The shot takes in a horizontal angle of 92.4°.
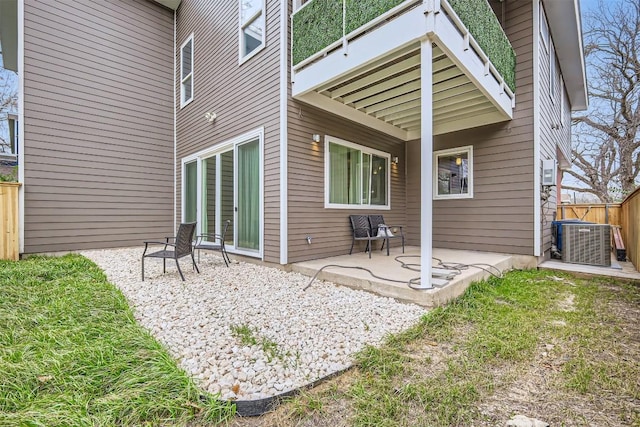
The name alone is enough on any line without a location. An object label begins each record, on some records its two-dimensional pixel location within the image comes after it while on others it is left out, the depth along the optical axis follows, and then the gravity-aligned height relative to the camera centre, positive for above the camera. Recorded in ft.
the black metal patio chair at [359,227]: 19.62 -0.99
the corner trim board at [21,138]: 18.69 +4.53
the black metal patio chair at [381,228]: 18.46 -1.11
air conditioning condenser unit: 17.76 -1.94
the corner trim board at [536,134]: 17.99 +4.61
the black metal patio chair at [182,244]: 13.96 -1.57
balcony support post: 11.20 +1.50
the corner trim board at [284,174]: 16.15 +1.99
